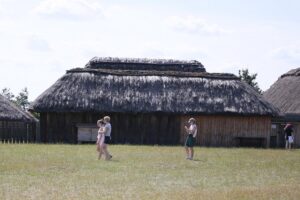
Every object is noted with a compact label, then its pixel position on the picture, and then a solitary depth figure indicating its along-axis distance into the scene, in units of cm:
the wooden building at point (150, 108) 3841
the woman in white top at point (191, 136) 2511
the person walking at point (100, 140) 2408
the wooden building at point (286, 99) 4491
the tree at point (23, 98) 8900
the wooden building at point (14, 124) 4086
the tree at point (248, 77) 7131
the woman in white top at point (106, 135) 2406
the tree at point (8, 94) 8994
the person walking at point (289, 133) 3766
